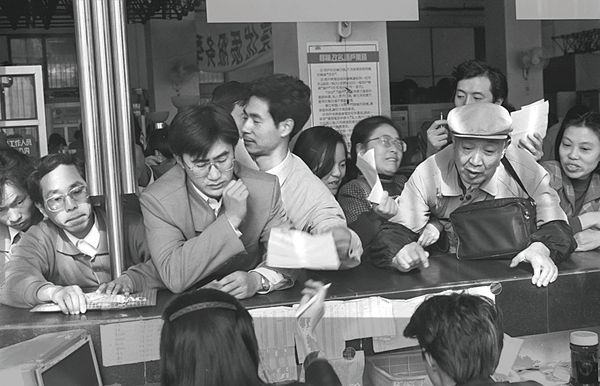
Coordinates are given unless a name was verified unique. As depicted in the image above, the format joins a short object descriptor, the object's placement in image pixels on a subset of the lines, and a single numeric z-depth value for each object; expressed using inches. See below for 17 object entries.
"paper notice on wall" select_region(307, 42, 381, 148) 163.2
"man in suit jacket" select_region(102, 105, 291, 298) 73.9
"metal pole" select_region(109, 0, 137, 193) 72.7
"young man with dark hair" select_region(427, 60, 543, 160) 109.0
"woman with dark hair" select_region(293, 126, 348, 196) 110.8
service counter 70.3
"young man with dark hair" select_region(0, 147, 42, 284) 93.0
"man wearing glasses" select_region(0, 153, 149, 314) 82.5
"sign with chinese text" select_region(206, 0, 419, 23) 103.3
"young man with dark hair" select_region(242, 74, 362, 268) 89.4
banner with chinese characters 215.2
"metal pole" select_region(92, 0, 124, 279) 71.8
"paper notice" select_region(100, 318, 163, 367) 70.1
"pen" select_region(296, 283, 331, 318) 60.0
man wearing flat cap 81.7
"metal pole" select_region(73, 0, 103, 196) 71.6
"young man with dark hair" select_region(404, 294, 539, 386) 61.4
